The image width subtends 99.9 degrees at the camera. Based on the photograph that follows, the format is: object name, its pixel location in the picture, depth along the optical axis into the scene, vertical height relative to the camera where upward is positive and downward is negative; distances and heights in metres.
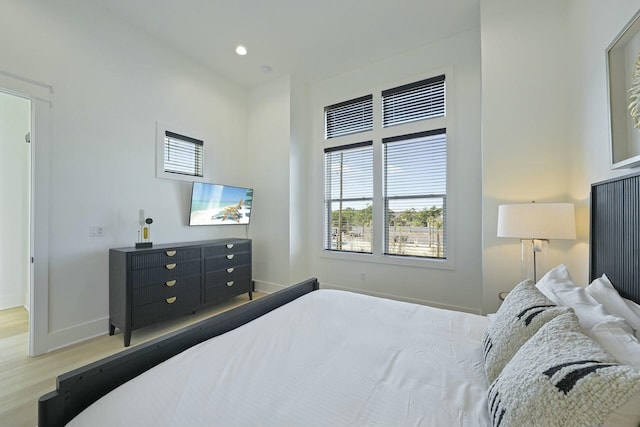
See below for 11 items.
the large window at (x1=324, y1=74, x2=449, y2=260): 3.46 +0.62
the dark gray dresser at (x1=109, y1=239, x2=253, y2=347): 2.65 -0.72
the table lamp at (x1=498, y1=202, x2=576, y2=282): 1.90 -0.04
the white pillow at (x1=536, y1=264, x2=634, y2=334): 0.98 -0.38
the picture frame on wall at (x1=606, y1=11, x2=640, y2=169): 1.34 +0.65
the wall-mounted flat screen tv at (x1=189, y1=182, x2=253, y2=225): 3.61 +0.17
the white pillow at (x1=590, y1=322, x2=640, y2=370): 0.78 -0.40
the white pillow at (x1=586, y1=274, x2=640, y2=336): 1.07 -0.38
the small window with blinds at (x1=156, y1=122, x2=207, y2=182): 3.35 +0.83
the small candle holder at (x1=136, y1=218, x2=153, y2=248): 2.96 -0.23
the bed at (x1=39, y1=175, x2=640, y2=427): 0.70 -0.61
